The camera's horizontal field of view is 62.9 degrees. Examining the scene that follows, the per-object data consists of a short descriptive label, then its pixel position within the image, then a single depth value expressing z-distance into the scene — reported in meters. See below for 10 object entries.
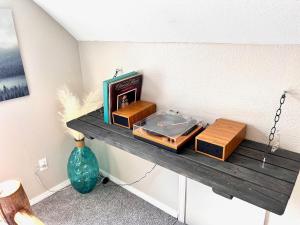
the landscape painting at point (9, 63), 1.56
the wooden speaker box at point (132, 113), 1.46
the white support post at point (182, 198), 1.64
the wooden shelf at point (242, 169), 0.92
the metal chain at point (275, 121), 1.10
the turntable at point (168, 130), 1.22
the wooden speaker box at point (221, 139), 1.11
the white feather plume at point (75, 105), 1.81
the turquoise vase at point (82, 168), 2.02
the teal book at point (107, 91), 1.44
